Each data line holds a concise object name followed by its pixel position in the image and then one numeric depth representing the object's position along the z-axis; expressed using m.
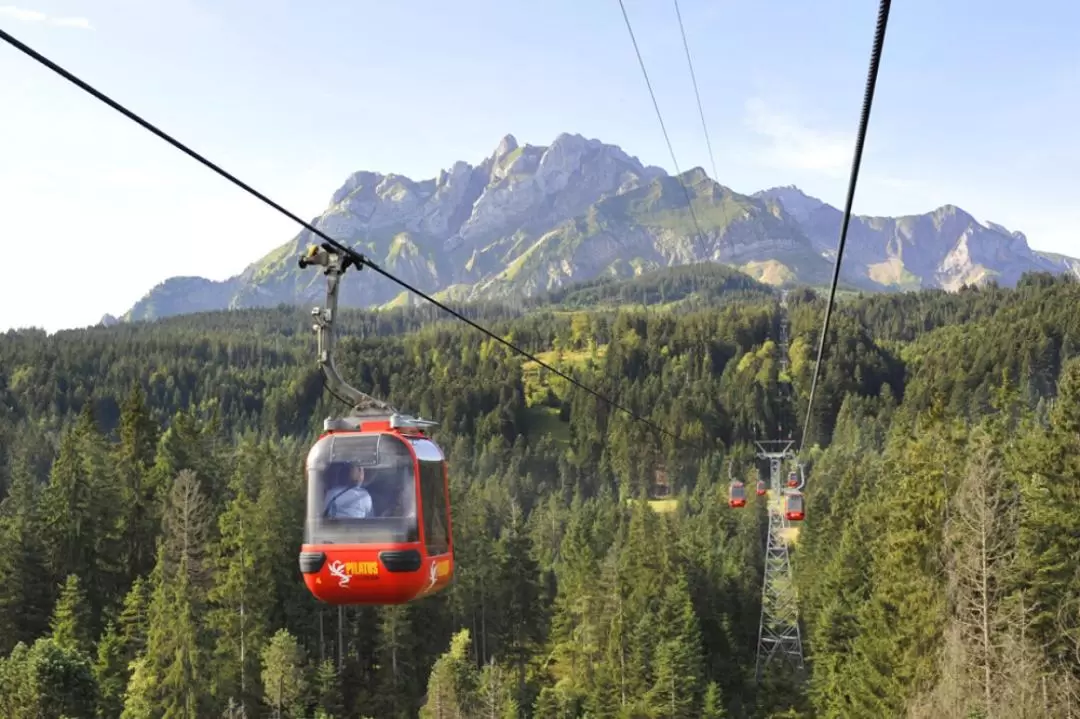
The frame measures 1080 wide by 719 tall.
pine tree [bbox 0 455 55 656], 50.75
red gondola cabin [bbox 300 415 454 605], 14.24
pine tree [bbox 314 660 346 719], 50.00
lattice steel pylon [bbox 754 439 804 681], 55.84
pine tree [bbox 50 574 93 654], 48.50
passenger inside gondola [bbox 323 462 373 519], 14.50
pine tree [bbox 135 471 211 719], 43.56
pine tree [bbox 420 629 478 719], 46.38
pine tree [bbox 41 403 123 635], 54.97
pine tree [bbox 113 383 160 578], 57.75
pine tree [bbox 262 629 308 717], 47.25
